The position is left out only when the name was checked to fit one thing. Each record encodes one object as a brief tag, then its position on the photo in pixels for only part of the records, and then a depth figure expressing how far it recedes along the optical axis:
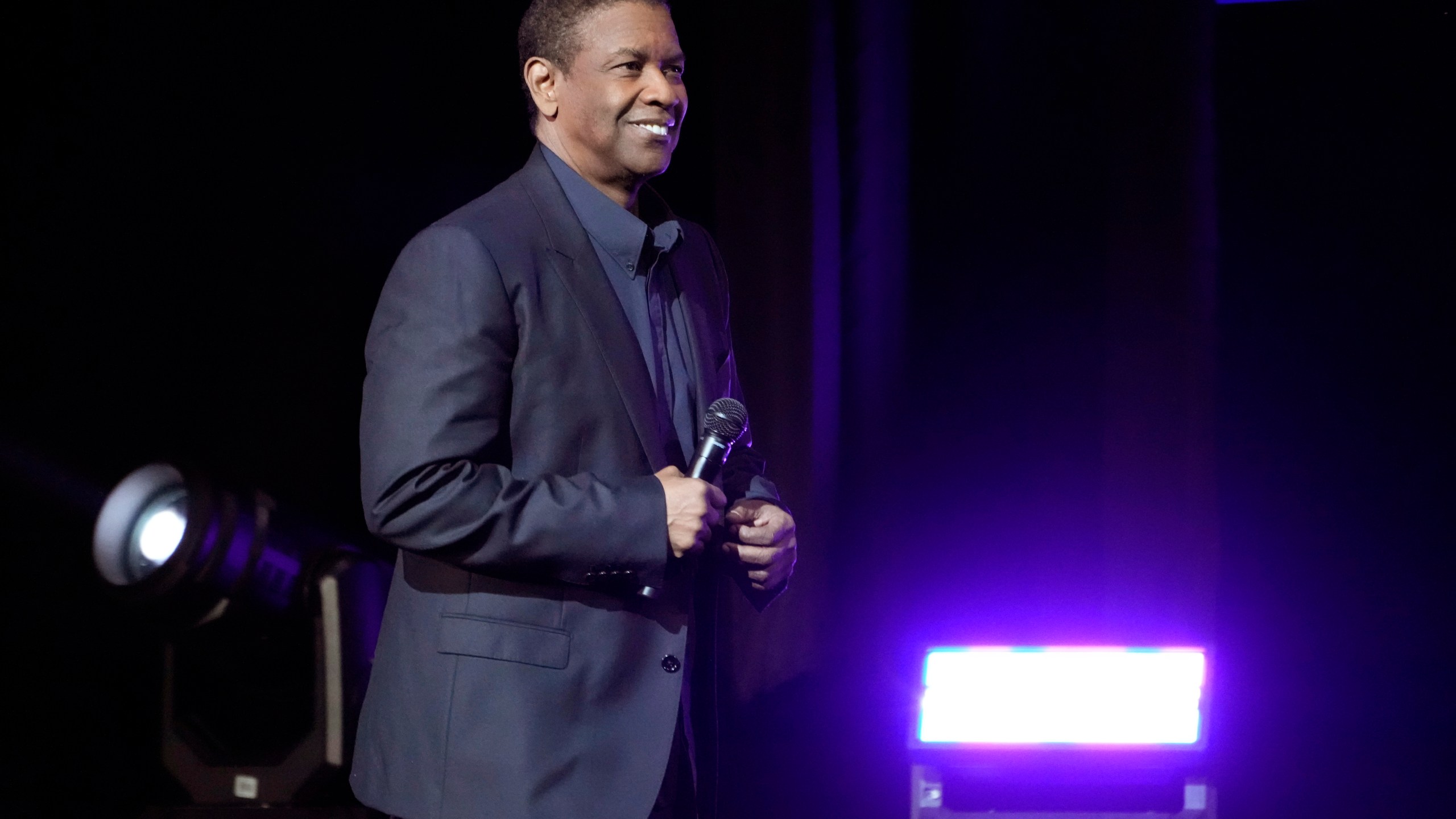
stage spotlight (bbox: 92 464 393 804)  9.35
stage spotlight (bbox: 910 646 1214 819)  9.62
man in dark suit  8.90
